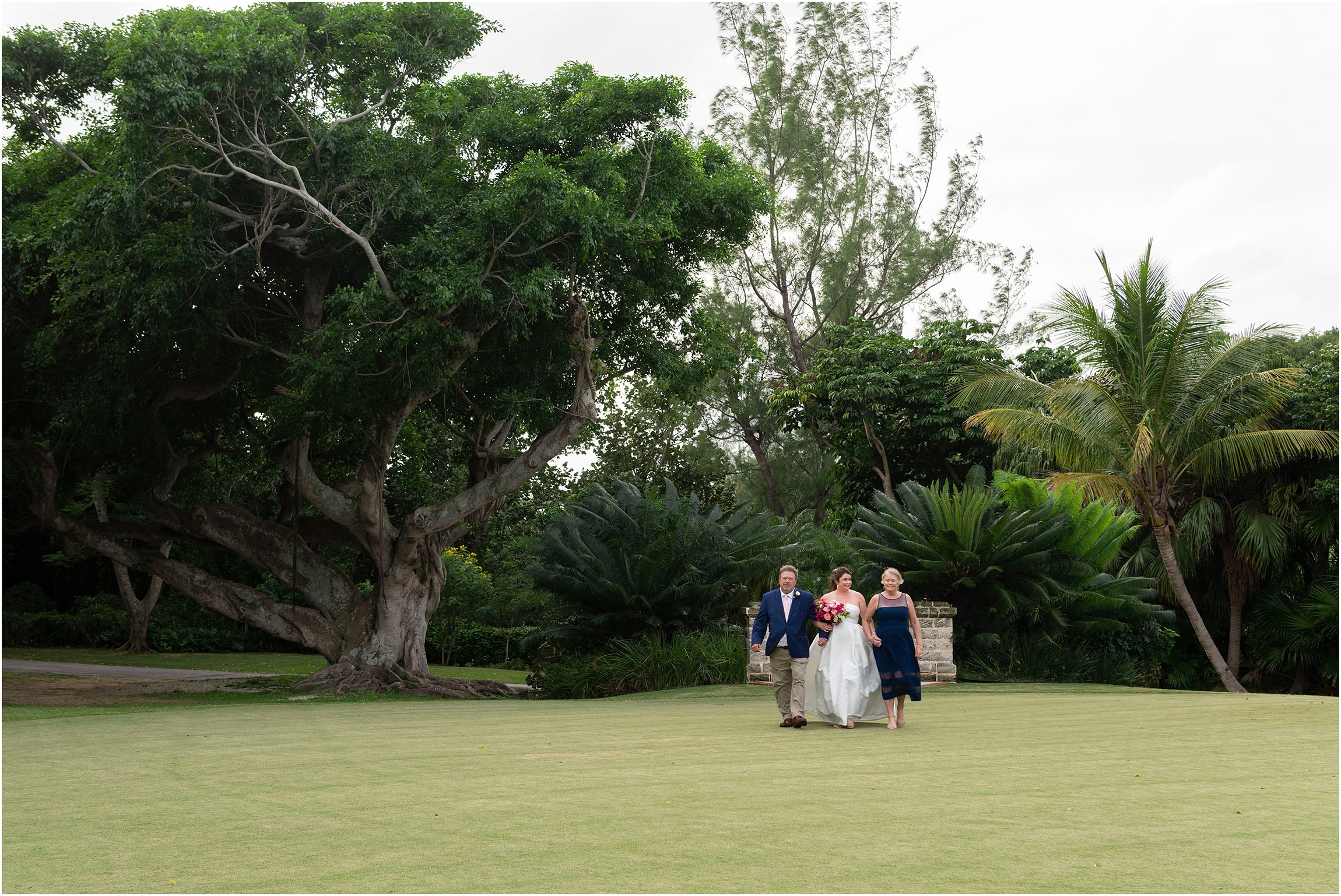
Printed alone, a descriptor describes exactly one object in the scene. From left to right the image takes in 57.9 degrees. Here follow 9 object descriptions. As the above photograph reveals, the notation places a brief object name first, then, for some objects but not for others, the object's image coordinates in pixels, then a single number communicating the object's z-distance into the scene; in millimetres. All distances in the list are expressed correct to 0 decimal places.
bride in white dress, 11297
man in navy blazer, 11367
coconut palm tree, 21234
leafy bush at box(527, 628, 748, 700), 18047
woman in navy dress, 11109
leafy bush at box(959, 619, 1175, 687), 18094
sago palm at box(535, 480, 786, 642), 19469
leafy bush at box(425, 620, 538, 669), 32625
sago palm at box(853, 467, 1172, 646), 18156
